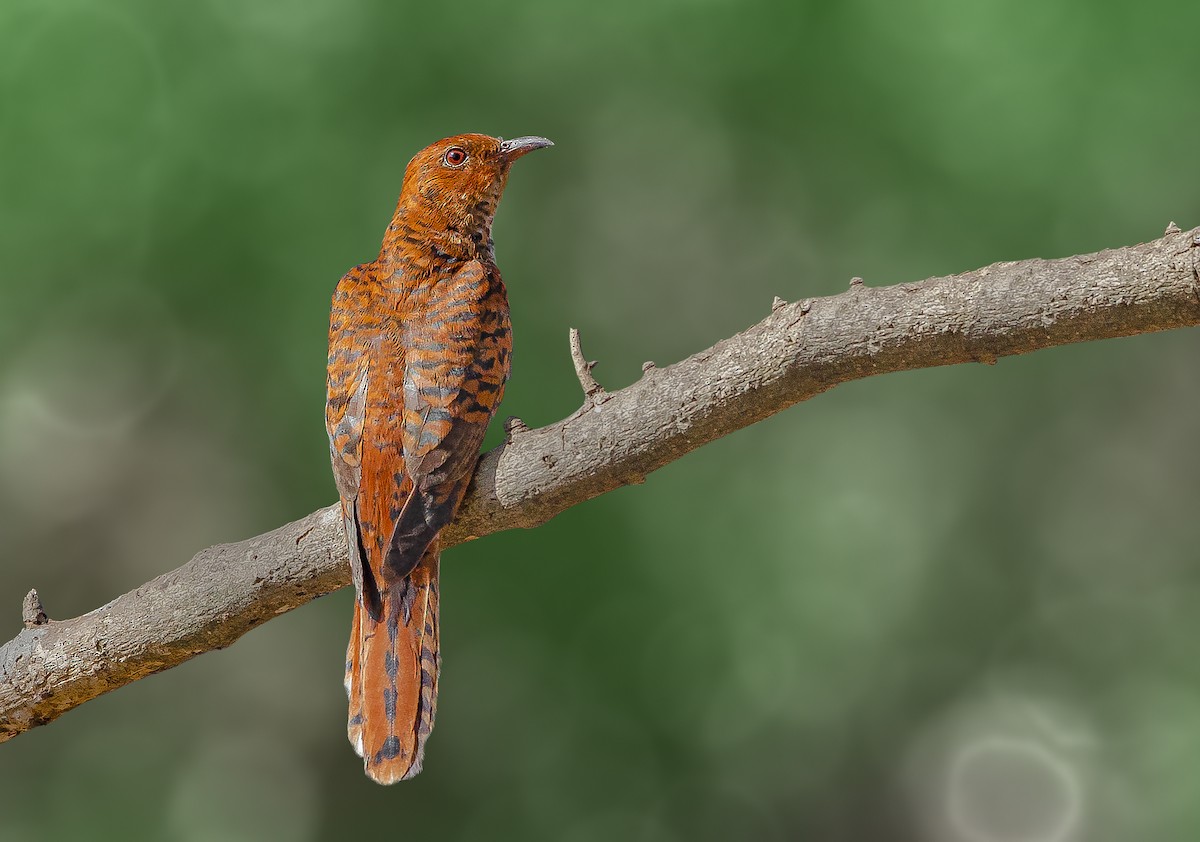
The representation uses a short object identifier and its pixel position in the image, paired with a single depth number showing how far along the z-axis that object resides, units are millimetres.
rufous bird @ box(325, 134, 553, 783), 6707
